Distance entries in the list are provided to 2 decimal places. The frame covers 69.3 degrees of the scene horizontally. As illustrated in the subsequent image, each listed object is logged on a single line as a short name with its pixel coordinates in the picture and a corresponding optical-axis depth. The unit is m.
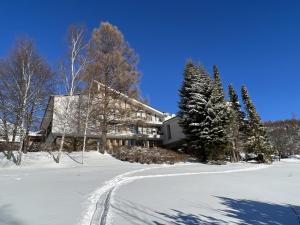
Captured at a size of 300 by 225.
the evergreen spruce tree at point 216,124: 19.86
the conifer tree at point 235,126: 23.61
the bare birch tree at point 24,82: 16.12
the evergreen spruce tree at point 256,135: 23.86
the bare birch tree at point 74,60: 17.05
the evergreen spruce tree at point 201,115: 20.17
